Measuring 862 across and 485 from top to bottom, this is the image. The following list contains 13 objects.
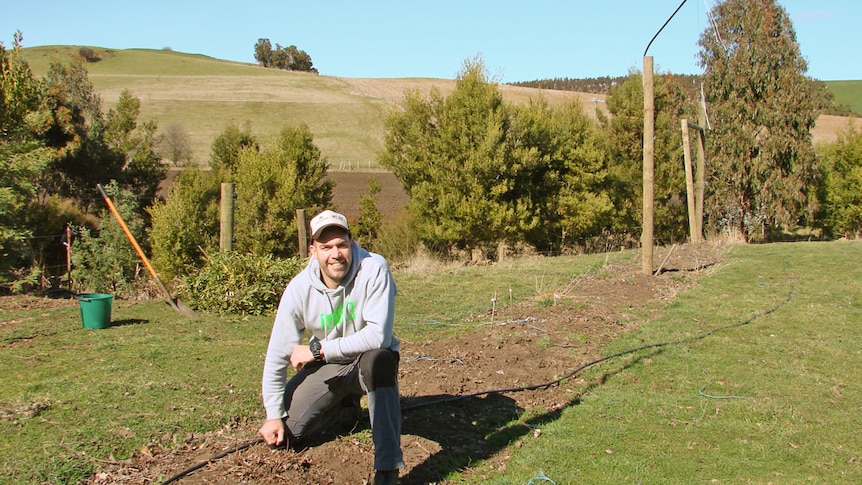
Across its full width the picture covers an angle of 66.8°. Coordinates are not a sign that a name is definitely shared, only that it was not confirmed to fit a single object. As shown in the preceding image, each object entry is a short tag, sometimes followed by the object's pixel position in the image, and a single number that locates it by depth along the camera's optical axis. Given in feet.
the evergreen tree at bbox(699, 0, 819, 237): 69.15
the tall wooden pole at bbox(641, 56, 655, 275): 36.37
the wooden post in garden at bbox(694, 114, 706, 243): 58.18
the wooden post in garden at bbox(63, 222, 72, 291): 39.09
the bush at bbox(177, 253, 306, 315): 29.81
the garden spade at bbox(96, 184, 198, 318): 29.58
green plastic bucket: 25.43
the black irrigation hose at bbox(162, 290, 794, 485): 12.44
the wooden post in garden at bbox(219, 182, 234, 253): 32.99
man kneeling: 12.01
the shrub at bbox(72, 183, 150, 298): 40.16
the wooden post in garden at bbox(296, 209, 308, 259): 36.47
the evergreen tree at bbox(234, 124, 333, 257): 51.62
